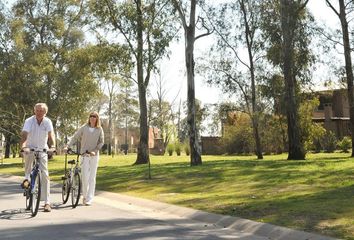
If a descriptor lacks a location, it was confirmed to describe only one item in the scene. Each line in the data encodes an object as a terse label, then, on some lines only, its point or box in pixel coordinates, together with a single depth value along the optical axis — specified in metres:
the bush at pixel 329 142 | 47.62
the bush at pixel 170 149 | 61.88
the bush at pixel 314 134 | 39.83
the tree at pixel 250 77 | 38.06
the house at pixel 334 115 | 56.66
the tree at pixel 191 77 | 25.62
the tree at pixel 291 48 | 29.67
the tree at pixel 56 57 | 42.47
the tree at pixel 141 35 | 25.55
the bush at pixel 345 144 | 46.50
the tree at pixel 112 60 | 29.89
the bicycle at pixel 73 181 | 11.30
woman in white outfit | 11.70
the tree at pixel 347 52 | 30.77
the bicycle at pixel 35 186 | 9.76
